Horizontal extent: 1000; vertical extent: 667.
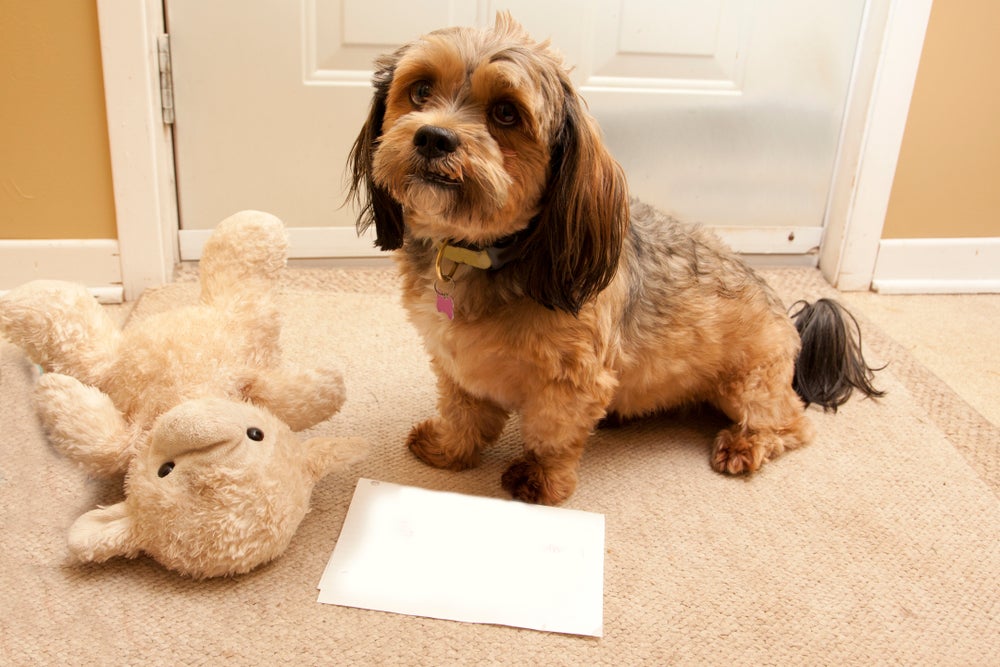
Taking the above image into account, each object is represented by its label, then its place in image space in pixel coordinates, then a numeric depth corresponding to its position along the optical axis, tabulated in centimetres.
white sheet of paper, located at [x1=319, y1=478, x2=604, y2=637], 121
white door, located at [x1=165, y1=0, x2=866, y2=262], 202
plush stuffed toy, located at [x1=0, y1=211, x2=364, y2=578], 114
